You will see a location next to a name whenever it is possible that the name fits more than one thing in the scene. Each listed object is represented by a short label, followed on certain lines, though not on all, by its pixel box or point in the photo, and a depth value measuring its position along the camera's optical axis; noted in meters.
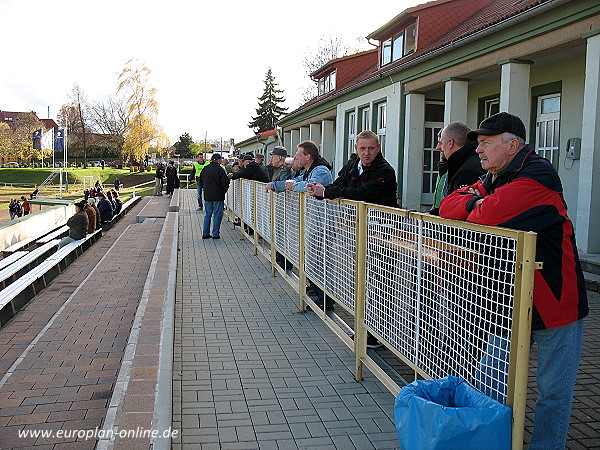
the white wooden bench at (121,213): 19.58
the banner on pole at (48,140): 42.00
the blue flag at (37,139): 42.15
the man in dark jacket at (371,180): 5.30
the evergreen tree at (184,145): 103.06
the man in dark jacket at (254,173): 12.33
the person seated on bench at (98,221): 16.95
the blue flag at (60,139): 39.28
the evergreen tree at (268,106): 73.50
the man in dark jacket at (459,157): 4.24
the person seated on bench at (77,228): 13.95
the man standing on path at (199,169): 20.47
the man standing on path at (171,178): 32.71
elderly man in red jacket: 2.78
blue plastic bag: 2.50
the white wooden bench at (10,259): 11.03
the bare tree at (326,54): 49.97
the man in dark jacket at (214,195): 13.24
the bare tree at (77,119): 78.75
